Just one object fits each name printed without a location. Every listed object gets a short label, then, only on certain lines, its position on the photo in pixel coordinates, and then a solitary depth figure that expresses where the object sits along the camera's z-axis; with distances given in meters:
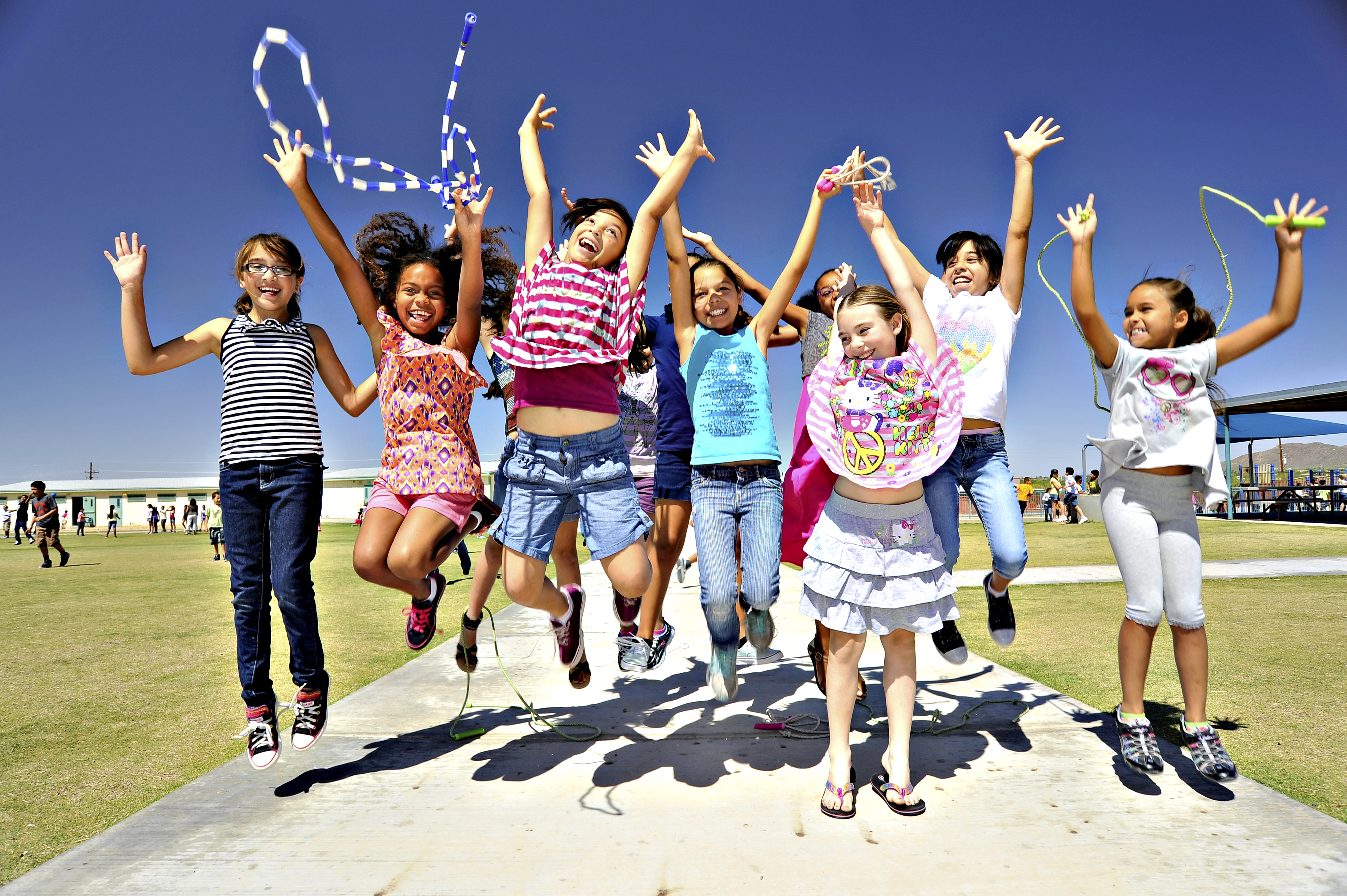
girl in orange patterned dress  3.51
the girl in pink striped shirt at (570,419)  3.15
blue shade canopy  27.23
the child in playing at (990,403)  3.56
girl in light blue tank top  3.49
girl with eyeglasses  3.32
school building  61.19
